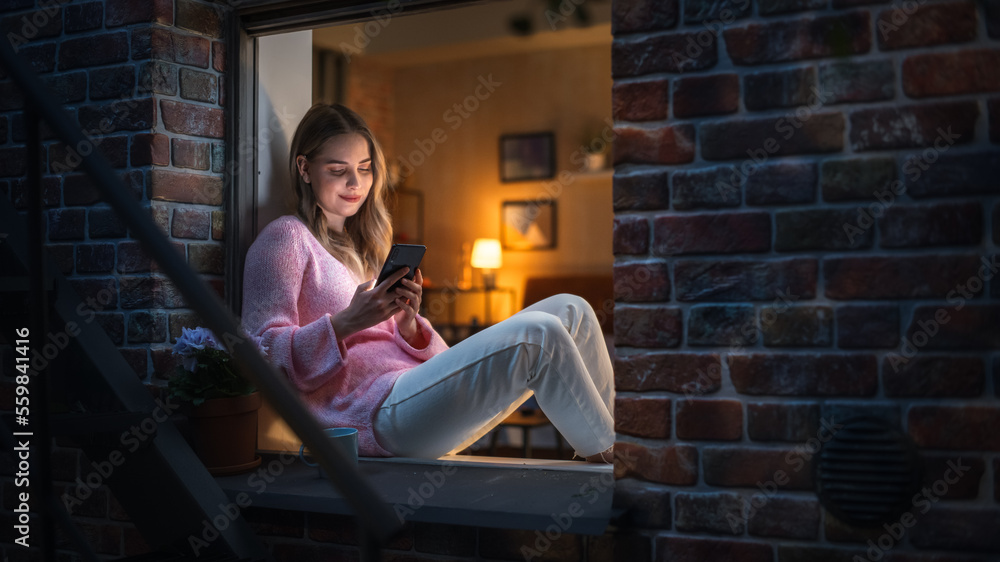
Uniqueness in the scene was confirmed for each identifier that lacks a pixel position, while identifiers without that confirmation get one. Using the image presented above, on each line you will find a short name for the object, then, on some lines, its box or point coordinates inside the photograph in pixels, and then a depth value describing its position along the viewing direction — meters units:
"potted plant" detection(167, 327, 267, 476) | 1.86
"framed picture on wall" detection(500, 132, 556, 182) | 7.01
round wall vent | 1.31
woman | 1.84
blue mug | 1.76
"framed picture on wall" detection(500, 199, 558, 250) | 7.03
